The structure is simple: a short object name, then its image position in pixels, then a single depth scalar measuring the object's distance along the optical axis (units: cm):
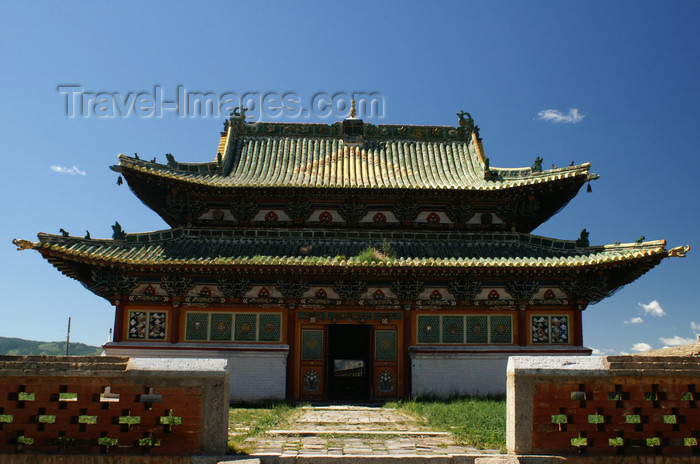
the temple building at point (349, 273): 1656
